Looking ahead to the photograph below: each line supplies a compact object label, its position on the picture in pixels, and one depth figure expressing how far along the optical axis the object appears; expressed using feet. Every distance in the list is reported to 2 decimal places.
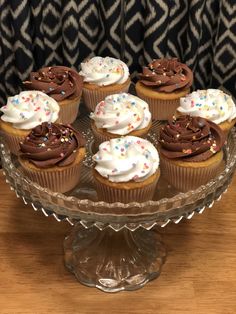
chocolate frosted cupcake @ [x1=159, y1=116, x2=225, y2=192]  3.42
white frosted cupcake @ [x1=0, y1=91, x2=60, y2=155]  3.72
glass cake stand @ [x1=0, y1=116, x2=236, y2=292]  3.05
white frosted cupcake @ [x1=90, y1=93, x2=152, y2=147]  3.75
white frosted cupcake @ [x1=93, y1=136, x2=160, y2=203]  3.20
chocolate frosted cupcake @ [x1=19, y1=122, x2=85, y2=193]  3.30
